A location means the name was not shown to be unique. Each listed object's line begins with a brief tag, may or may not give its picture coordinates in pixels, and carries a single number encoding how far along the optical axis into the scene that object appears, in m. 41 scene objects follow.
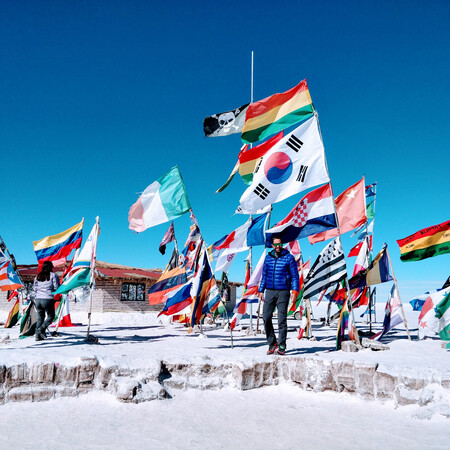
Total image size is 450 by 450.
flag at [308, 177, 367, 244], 7.57
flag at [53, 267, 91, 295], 7.85
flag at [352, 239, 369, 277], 10.00
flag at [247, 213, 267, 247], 9.35
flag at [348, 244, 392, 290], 8.18
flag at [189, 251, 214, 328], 7.64
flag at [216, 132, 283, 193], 7.39
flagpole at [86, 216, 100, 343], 8.29
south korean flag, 6.65
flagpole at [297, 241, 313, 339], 8.76
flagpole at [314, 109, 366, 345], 6.55
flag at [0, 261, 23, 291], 9.74
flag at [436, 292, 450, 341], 6.79
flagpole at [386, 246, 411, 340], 7.77
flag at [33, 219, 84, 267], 9.88
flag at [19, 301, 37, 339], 8.55
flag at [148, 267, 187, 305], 10.74
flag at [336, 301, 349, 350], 6.58
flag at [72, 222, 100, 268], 8.47
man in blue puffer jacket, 6.04
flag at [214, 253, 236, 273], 9.82
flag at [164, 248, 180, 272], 13.92
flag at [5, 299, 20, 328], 12.12
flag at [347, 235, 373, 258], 11.30
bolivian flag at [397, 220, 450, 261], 7.56
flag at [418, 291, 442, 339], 7.14
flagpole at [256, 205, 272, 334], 9.41
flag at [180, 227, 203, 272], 8.55
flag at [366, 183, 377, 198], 10.98
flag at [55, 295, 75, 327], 10.12
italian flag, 8.38
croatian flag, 6.82
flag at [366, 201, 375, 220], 11.93
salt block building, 21.08
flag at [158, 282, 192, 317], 9.89
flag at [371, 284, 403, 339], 7.89
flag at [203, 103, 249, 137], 10.36
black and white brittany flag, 7.00
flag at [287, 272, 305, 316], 10.20
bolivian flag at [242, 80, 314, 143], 7.08
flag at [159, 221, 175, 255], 13.41
